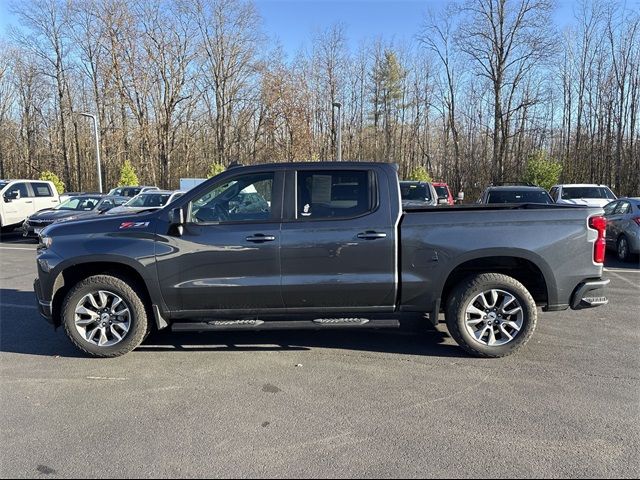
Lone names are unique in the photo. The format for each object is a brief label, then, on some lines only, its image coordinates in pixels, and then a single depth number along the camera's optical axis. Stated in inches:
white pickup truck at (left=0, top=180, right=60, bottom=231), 572.4
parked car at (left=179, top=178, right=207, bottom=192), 1007.3
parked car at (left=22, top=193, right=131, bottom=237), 523.2
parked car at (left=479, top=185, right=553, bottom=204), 481.7
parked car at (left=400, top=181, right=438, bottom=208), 513.0
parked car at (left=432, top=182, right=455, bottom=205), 676.5
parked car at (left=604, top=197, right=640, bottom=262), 383.9
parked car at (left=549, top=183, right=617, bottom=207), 604.4
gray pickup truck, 167.3
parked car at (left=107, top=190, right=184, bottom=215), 588.1
